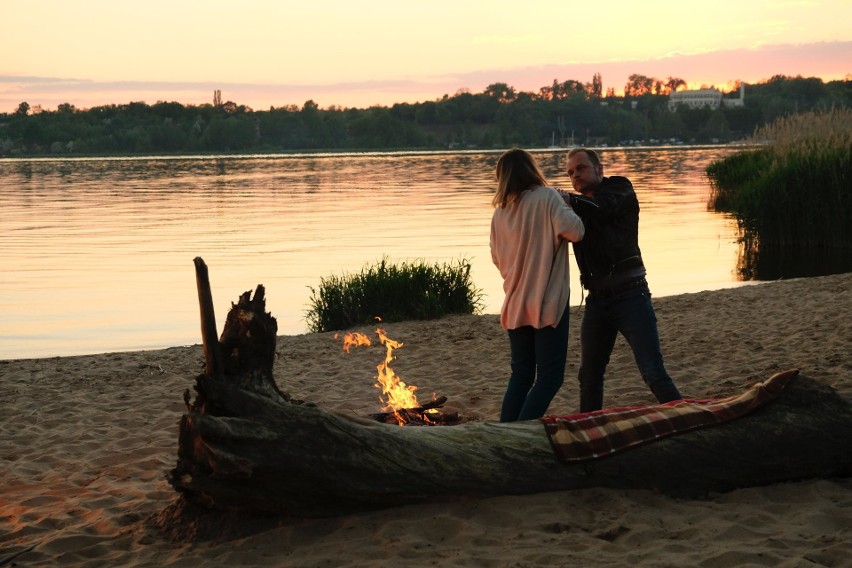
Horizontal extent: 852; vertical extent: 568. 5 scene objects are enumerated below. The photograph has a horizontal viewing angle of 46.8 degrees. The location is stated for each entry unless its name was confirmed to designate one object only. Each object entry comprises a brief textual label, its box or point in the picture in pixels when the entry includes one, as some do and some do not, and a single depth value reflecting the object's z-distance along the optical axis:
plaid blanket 5.38
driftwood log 4.83
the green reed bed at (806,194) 19.42
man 5.71
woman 5.60
